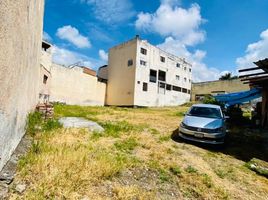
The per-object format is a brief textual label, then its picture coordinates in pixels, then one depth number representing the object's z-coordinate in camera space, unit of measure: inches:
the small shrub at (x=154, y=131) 288.0
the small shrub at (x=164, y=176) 143.8
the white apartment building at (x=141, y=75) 857.6
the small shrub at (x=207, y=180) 139.6
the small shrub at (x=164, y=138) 252.9
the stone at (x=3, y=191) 87.4
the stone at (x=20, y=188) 95.3
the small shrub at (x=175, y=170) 155.4
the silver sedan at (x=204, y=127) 246.0
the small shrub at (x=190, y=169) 160.1
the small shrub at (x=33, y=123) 189.2
